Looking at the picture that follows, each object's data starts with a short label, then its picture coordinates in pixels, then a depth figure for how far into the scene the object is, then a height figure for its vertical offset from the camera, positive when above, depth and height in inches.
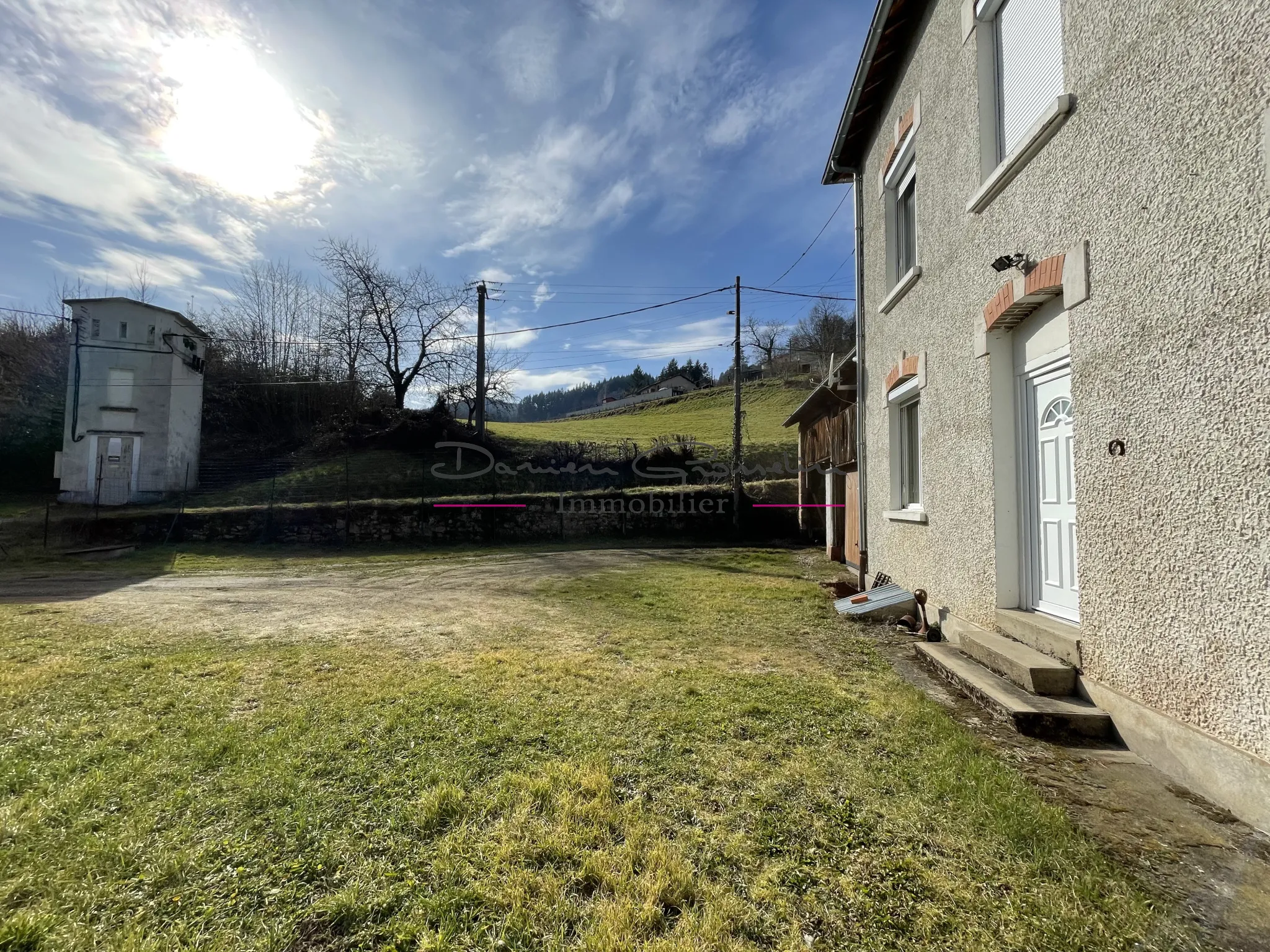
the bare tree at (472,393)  913.5 +182.6
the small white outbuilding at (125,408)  689.0 +115.1
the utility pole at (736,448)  607.8 +63.3
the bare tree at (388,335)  978.7 +297.1
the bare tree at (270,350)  1005.8 +276.5
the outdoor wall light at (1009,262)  145.5 +66.5
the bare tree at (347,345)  989.8 +279.6
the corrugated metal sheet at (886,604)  222.7 -40.6
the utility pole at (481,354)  847.7 +229.0
